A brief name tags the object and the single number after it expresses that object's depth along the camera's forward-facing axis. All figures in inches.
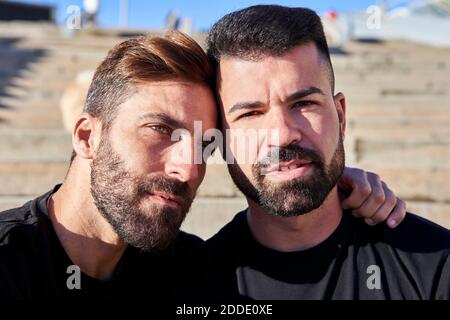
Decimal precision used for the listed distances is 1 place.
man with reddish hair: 30.4
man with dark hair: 29.4
